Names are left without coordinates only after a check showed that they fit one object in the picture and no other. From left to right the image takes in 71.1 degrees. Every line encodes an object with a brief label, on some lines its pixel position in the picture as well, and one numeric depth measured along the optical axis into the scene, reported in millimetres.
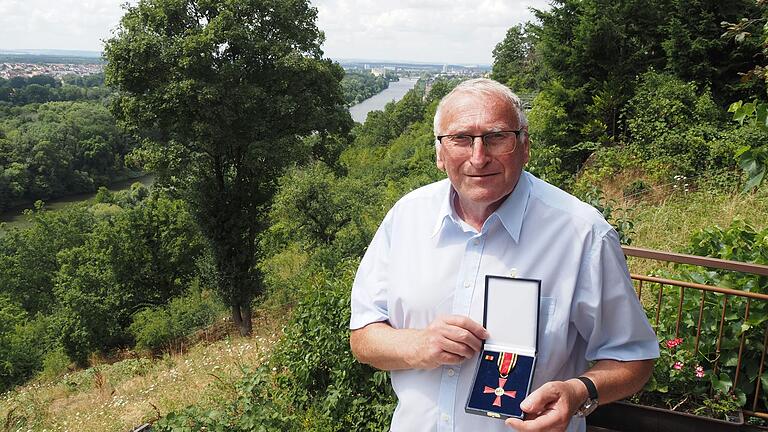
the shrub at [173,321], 17031
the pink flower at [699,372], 3039
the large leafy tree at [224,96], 11719
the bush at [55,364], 16516
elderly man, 1332
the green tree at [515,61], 28433
